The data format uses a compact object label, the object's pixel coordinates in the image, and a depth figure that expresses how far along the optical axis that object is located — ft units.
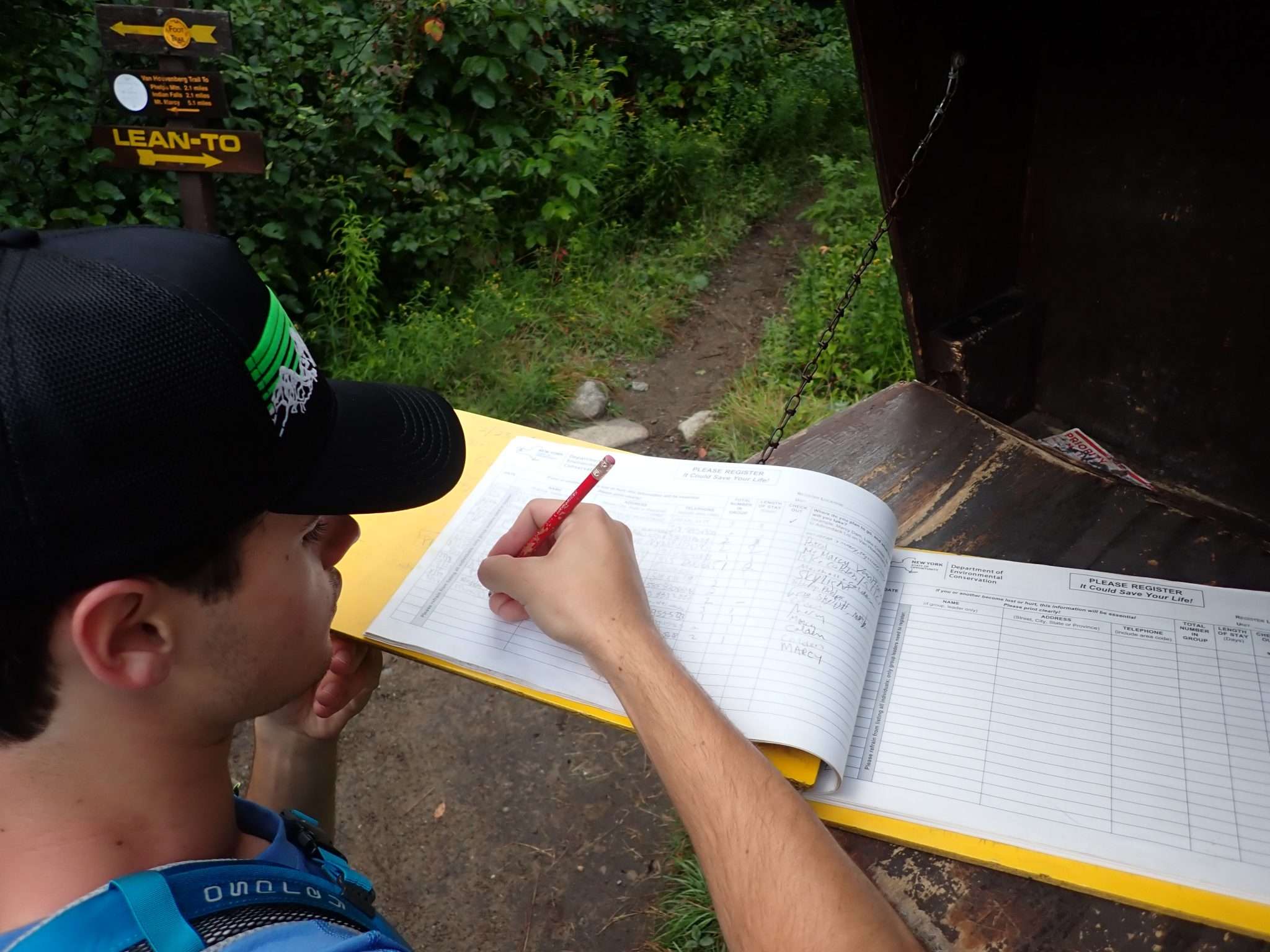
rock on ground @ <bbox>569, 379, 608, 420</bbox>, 11.59
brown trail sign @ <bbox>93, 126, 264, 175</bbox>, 9.70
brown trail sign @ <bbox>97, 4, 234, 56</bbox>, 9.32
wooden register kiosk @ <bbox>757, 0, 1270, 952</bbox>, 4.21
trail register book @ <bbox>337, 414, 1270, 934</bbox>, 2.75
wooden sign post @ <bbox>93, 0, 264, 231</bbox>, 9.35
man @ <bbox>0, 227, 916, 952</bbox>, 2.13
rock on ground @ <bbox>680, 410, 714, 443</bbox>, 11.23
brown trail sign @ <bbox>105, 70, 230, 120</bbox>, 9.50
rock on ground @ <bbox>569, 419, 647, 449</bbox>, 11.18
